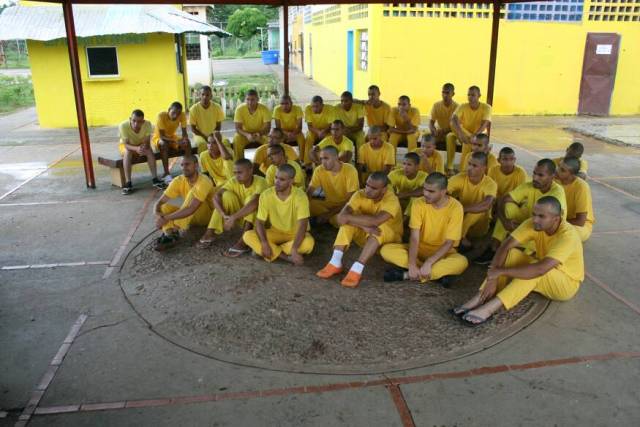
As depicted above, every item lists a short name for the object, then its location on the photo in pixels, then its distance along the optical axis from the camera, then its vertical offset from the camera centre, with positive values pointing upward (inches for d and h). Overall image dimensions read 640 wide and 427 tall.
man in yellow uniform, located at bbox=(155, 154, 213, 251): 244.8 -64.0
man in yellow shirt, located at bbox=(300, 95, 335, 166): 354.3 -39.5
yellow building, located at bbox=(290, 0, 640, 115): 586.9 +2.9
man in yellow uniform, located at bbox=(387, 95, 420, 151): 360.8 -45.1
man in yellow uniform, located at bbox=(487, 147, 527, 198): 248.4 -53.8
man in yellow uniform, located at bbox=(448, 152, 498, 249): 231.8 -57.8
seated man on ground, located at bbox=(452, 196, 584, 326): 171.2 -66.7
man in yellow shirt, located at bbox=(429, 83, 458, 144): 368.9 -40.5
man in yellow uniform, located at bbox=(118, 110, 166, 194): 336.8 -51.7
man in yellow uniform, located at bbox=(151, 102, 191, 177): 360.2 -48.7
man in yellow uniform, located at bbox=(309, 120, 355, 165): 298.6 -46.9
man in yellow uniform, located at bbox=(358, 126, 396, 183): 294.0 -51.8
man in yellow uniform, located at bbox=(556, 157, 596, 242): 228.7 -56.9
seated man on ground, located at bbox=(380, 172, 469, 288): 200.5 -67.2
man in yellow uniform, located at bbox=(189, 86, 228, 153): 364.5 -39.0
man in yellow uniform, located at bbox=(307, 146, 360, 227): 254.1 -59.8
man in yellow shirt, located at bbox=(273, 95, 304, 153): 357.4 -39.4
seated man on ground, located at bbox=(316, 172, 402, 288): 208.1 -63.1
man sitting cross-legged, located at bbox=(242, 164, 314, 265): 219.6 -65.7
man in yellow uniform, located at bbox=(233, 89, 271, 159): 351.6 -41.7
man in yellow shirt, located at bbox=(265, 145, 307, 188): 255.4 -49.0
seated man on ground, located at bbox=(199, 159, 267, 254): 231.3 -61.5
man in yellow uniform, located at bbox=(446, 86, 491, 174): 347.6 -39.8
